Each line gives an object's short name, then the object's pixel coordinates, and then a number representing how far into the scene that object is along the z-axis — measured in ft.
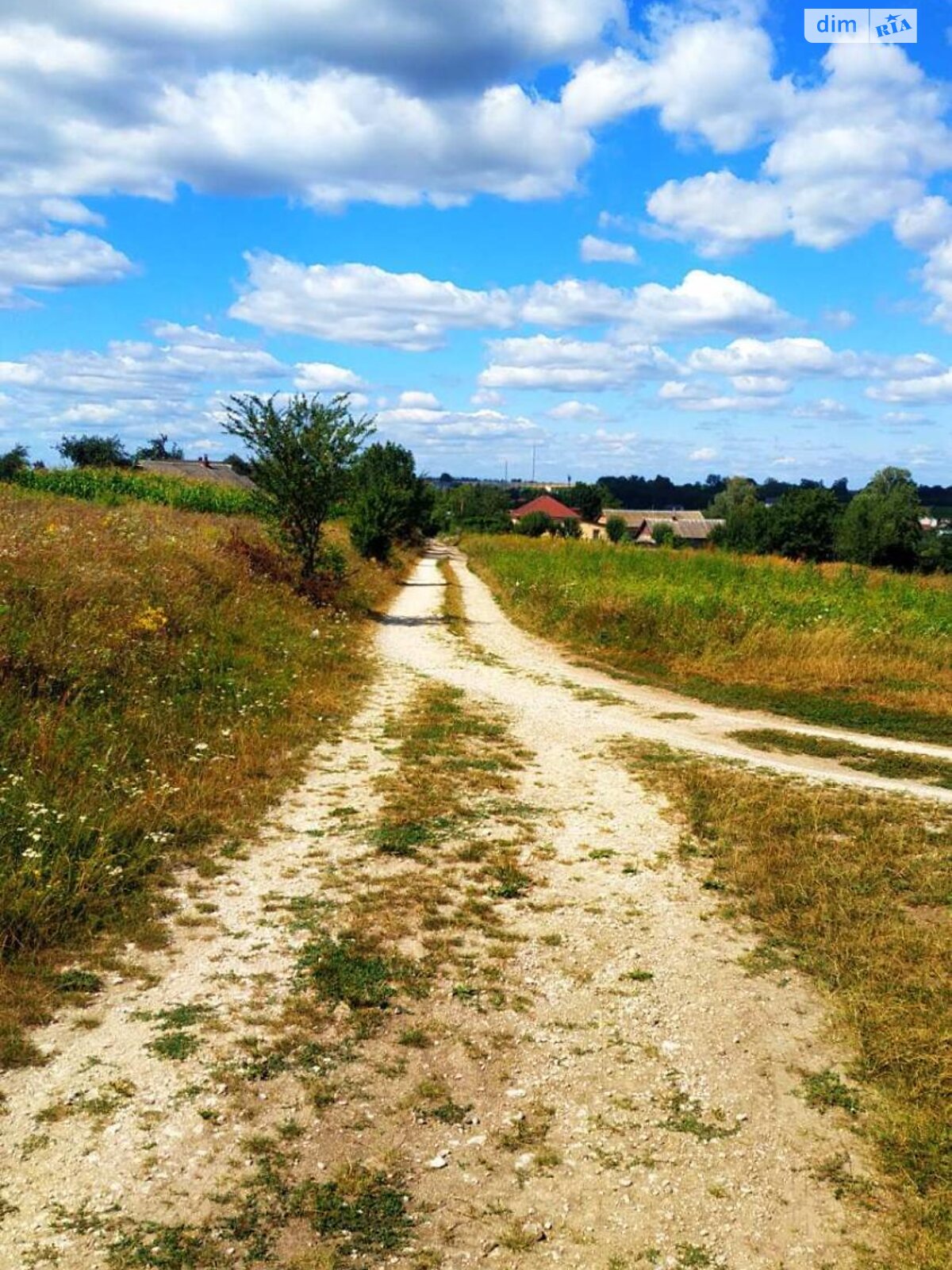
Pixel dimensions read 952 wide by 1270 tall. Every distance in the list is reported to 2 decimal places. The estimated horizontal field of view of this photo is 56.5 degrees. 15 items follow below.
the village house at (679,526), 332.19
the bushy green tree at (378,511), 106.73
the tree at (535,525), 286.25
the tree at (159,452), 257.09
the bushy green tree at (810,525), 232.94
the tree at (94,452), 192.03
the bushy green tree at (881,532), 210.18
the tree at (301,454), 64.59
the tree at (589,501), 407.64
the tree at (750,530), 241.14
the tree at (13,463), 95.96
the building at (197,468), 186.40
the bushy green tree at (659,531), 261.65
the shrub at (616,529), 321.93
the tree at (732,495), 382.01
